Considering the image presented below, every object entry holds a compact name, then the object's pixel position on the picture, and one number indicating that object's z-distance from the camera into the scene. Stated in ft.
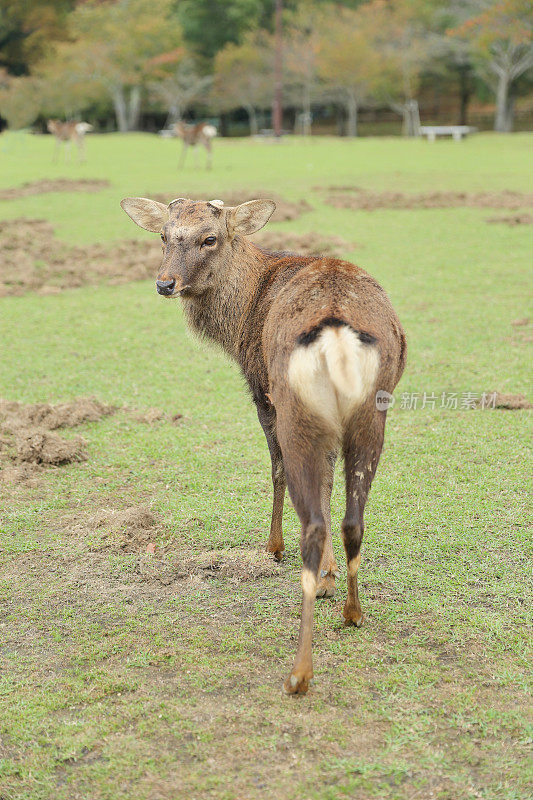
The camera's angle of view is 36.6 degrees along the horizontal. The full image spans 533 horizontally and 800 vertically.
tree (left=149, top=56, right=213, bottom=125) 153.69
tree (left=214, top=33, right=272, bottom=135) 150.50
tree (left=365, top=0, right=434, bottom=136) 135.33
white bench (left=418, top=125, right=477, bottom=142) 118.83
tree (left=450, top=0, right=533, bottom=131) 96.63
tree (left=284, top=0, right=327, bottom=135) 141.79
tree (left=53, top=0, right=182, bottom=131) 144.97
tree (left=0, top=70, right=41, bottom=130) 140.56
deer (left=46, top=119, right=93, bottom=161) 79.71
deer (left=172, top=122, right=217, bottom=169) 74.79
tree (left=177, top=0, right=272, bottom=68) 162.20
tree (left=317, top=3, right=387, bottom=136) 135.23
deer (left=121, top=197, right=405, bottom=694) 9.36
